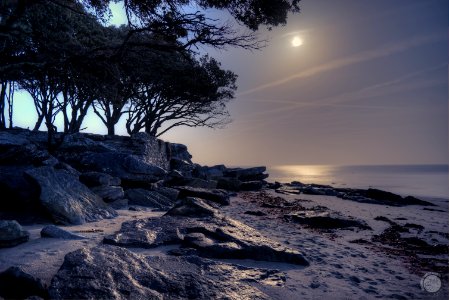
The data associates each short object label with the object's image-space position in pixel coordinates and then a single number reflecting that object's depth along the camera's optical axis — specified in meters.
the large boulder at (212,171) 22.44
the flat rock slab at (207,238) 5.24
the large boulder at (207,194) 12.13
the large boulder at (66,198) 6.52
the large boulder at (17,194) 6.75
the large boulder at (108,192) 9.02
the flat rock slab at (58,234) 5.14
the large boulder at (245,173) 28.59
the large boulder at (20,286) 3.11
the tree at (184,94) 23.33
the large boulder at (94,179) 9.17
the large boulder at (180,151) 26.78
